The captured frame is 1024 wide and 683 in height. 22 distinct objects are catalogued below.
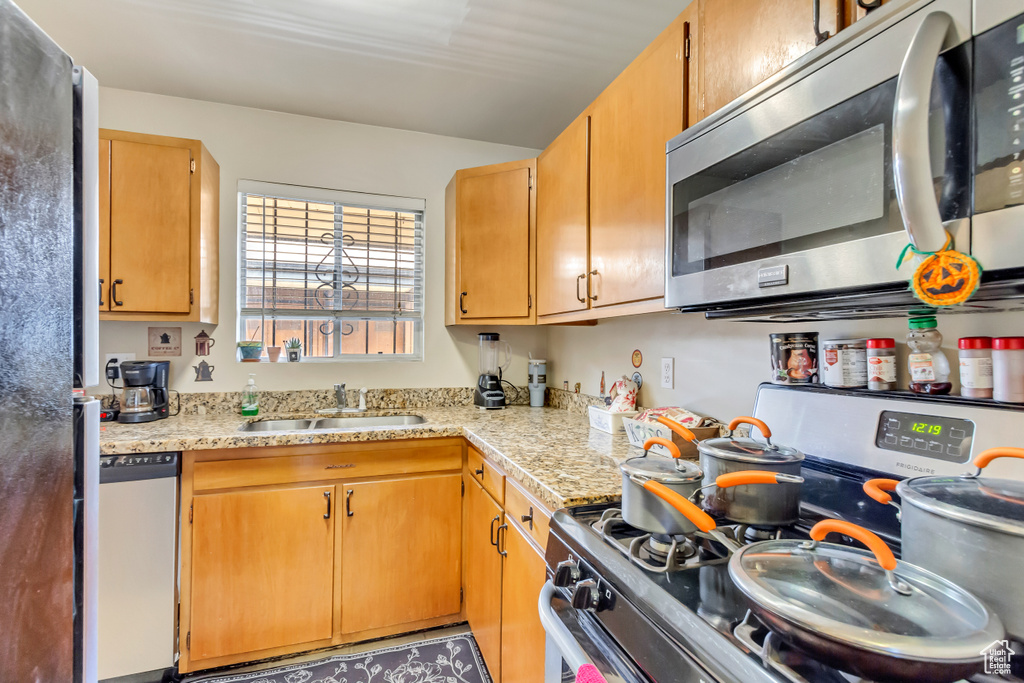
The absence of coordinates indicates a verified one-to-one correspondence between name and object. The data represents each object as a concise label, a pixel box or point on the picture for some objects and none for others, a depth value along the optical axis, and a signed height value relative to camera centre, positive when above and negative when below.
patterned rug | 1.76 -1.30
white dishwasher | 1.64 -0.82
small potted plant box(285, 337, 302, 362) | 2.47 -0.04
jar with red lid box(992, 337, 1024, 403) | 0.79 -0.05
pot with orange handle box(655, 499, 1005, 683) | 0.44 -0.30
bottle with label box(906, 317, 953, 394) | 0.91 -0.04
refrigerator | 0.55 -0.02
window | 2.50 +0.40
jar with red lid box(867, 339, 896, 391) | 0.99 -0.05
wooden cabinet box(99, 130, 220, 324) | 1.97 +0.50
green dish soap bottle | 2.29 -0.30
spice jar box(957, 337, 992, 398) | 0.83 -0.05
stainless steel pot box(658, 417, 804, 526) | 0.80 -0.26
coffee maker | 2.04 -0.23
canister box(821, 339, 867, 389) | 1.04 -0.05
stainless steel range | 0.58 -0.37
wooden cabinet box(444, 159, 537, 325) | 2.28 +0.50
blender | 2.57 -0.20
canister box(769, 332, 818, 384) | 1.17 -0.04
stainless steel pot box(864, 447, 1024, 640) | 0.52 -0.24
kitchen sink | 2.32 -0.43
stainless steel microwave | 0.57 +0.27
